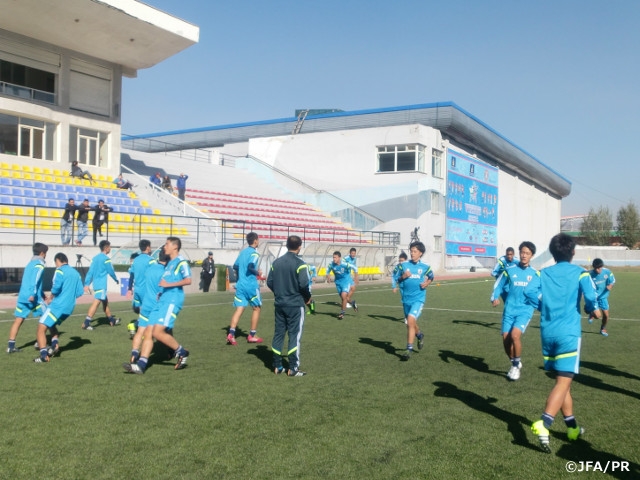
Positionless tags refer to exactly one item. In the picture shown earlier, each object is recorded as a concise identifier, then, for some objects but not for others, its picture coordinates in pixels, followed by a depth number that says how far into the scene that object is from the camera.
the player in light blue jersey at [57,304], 9.63
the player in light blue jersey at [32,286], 9.73
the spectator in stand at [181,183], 33.01
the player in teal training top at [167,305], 8.77
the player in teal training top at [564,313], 5.73
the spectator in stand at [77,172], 29.02
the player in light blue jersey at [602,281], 14.35
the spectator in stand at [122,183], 30.50
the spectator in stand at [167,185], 33.01
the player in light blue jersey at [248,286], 11.39
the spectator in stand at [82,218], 23.29
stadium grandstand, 26.83
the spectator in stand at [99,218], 23.77
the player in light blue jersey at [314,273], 28.57
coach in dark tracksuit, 8.77
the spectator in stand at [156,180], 33.03
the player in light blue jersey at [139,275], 11.18
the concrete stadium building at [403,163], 41.81
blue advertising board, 44.69
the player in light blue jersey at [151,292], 9.16
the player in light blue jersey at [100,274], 13.72
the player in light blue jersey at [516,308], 8.91
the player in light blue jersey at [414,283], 10.61
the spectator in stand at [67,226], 23.11
